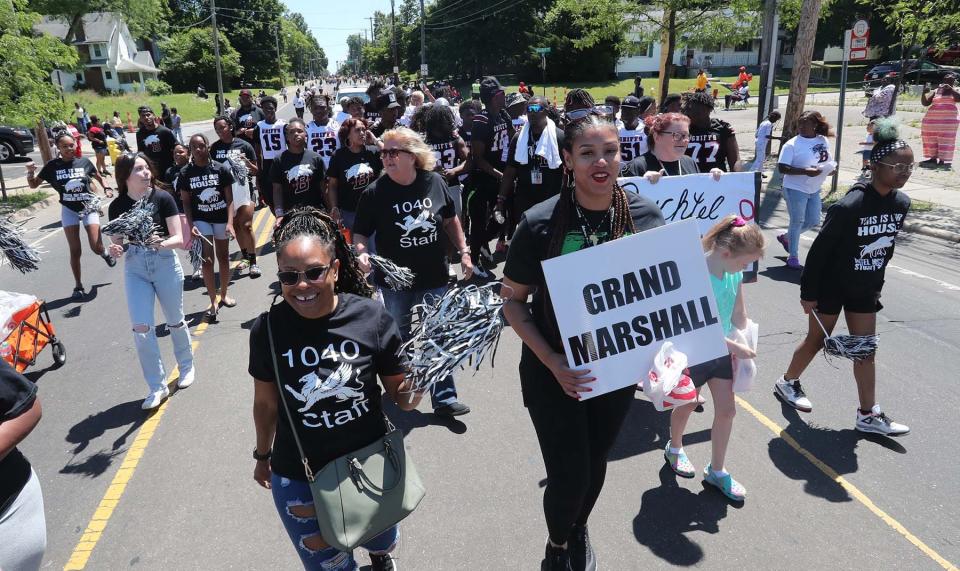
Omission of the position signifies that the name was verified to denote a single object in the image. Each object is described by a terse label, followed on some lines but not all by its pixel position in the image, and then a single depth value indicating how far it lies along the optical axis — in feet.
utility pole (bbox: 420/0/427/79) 160.78
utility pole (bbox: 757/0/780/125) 51.39
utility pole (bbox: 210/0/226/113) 122.89
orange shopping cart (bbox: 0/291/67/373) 16.56
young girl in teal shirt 10.61
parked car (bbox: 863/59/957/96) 106.32
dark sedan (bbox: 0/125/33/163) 71.36
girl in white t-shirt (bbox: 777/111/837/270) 24.29
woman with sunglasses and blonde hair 14.23
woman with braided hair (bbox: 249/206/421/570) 7.61
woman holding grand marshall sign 8.13
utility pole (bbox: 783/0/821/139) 43.93
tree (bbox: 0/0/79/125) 40.55
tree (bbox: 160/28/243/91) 217.15
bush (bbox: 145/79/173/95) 192.34
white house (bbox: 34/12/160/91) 197.98
